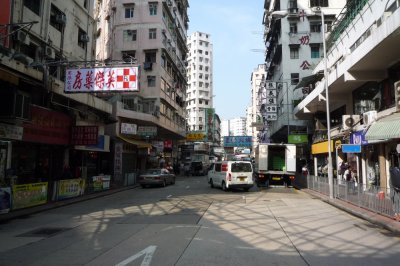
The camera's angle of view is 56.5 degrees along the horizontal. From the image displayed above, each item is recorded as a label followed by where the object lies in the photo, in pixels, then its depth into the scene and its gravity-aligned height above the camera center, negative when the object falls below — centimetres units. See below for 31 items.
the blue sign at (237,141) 7438 +532
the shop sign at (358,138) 2009 +179
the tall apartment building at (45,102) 1638 +366
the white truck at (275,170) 2788 +18
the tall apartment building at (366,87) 1580 +486
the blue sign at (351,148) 1883 +111
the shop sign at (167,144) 4941 +300
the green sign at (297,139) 3525 +282
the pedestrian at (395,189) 1128 -58
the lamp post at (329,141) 1877 +147
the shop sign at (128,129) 3300 +335
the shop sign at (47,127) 1922 +210
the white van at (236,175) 2405 -47
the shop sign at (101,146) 2654 +150
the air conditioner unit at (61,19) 2309 +910
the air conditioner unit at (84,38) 2692 +921
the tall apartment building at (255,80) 12256 +2939
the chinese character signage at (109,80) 1700 +395
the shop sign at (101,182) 2342 -109
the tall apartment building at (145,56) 3862 +1337
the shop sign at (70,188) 1858 -122
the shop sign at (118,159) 3194 +59
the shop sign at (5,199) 1379 -132
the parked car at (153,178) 2794 -88
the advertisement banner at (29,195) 1482 -128
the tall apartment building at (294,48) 4334 +1438
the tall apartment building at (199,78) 12112 +3016
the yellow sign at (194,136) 6111 +506
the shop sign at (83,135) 2358 +192
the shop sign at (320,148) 2850 +174
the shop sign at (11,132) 1647 +149
